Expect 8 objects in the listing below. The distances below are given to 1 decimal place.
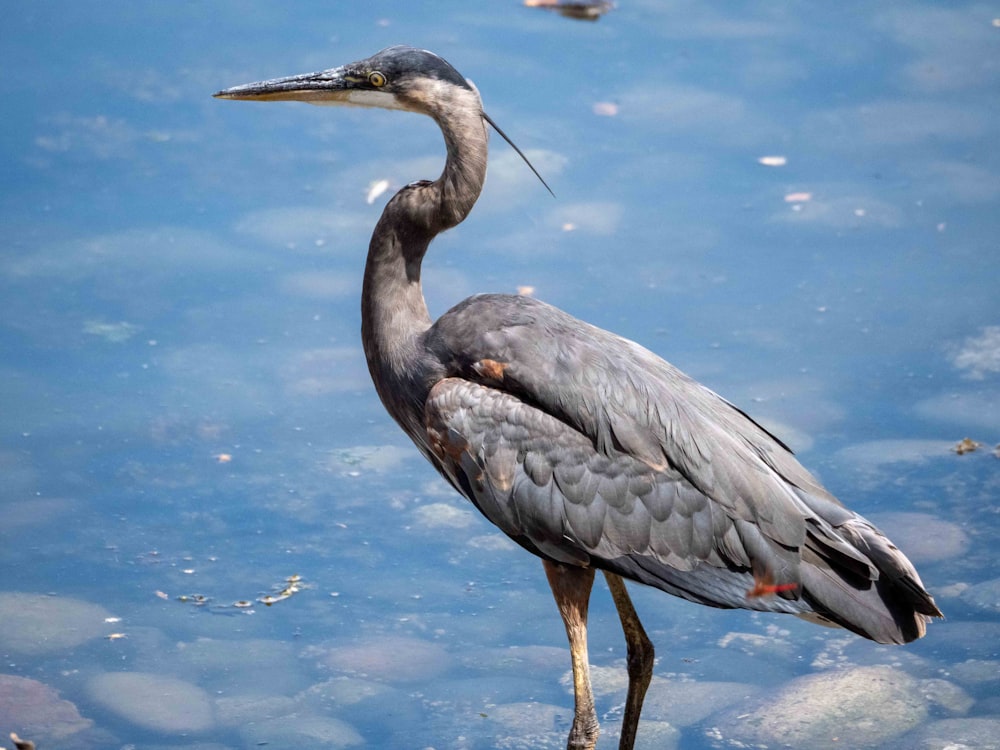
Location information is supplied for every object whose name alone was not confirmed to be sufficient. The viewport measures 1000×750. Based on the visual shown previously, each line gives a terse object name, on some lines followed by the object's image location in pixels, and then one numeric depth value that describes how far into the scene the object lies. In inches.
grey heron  412.2
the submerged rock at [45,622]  489.7
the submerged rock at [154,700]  460.1
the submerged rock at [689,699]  474.6
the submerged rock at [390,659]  486.3
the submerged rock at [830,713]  459.2
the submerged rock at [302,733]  452.4
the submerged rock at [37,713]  447.5
